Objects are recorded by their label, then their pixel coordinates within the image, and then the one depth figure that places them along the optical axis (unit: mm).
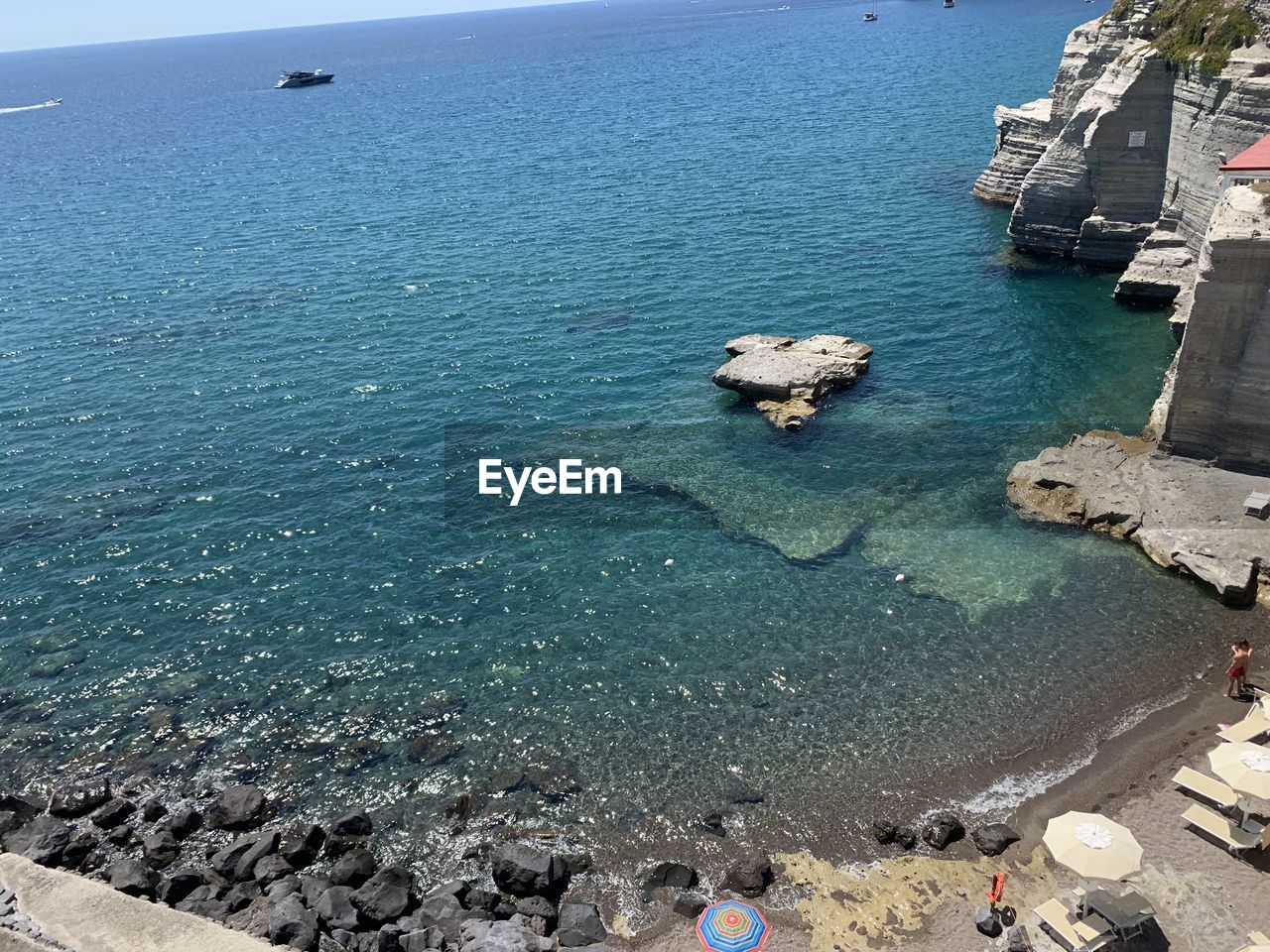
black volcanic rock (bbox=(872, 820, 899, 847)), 26828
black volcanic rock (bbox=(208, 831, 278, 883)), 27078
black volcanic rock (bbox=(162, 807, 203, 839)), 28719
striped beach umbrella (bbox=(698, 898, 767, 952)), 24078
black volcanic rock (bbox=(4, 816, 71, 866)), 27750
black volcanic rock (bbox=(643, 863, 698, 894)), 26047
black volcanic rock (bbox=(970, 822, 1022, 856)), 26047
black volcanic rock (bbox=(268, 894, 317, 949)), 24109
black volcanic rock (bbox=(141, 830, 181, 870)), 27812
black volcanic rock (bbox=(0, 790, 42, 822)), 29391
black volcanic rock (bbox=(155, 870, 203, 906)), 26234
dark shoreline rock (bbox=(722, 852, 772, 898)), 25625
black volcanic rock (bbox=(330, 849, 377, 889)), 26562
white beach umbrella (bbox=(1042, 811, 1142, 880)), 23281
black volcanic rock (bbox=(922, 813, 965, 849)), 26406
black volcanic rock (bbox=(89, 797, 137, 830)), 29094
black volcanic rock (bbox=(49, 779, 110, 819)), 29609
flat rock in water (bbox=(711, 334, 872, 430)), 49031
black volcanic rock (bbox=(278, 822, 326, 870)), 27375
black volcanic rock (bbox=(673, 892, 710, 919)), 25188
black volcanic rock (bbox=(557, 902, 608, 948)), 24594
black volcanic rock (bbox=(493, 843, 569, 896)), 25953
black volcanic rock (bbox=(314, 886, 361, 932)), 24859
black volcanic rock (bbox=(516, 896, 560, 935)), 25141
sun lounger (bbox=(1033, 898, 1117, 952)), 22734
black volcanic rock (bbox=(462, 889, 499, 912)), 25562
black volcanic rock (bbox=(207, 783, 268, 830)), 28891
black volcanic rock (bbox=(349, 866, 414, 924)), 25359
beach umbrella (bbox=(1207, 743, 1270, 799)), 24781
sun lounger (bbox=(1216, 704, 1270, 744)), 27578
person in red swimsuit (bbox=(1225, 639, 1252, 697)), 29781
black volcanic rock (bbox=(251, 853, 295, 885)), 26859
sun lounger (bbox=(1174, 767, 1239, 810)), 26141
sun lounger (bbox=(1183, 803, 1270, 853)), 24750
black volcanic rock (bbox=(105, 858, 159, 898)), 26438
